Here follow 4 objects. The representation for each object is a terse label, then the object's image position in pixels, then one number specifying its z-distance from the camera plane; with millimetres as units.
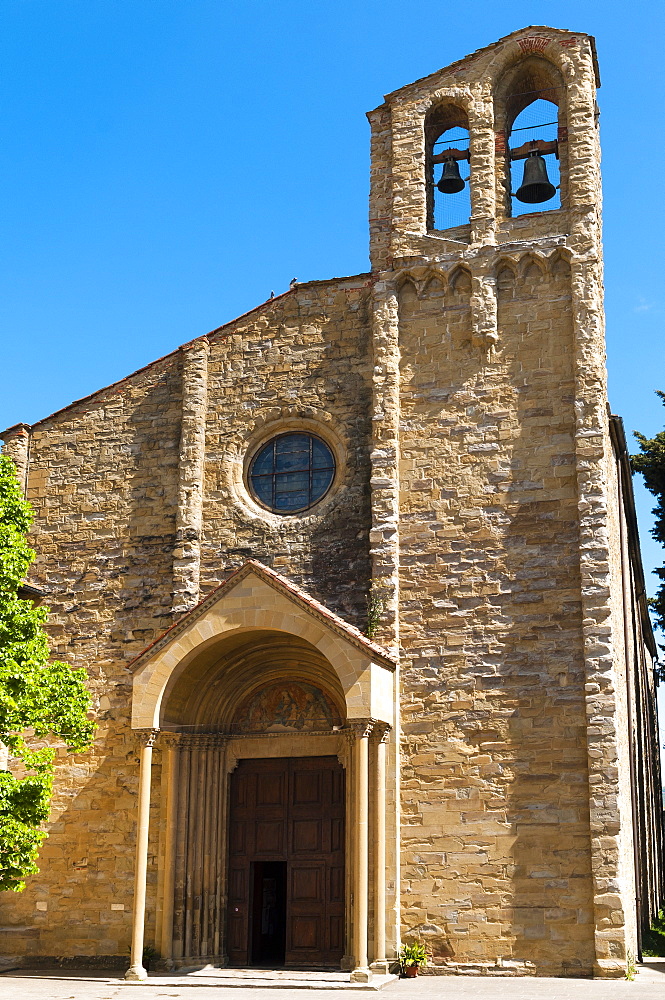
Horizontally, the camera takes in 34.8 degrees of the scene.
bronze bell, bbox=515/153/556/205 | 16625
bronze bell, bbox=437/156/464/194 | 17125
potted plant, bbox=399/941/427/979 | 13547
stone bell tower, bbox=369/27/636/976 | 13680
